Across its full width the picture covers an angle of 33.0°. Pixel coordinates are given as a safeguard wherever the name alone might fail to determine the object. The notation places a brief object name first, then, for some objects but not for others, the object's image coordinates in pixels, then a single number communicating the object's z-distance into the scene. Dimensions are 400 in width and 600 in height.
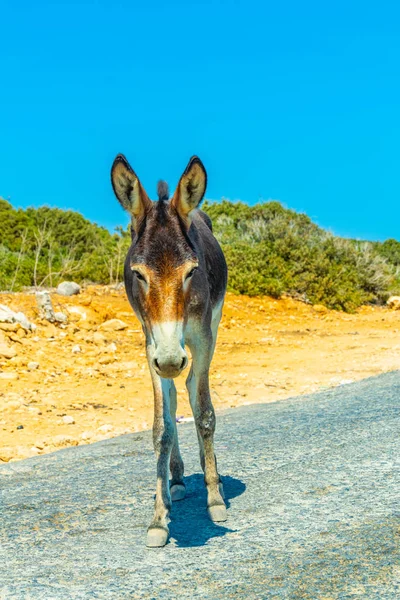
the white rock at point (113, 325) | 16.97
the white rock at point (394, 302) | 25.53
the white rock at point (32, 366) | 13.32
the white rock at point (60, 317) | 16.47
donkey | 4.50
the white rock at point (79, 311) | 17.31
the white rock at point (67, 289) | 19.41
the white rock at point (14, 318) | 15.29
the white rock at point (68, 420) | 10.59
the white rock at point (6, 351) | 13.72
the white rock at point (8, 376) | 12.63
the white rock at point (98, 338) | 15.72
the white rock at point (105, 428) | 10.24
